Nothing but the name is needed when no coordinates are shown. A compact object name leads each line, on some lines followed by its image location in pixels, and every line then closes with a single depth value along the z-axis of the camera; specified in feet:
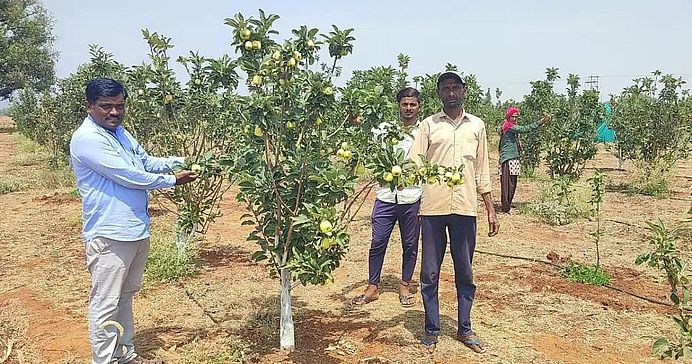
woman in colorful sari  29.27
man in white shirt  15.35
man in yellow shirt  12.41
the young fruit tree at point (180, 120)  17.53
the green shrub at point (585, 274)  18.08
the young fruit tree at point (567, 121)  32.19
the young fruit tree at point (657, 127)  36.50
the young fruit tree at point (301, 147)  10.39
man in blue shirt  10.44
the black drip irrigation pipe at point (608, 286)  16.35
